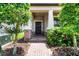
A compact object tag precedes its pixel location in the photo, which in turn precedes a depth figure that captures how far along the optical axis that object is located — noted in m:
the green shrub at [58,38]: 3.34
